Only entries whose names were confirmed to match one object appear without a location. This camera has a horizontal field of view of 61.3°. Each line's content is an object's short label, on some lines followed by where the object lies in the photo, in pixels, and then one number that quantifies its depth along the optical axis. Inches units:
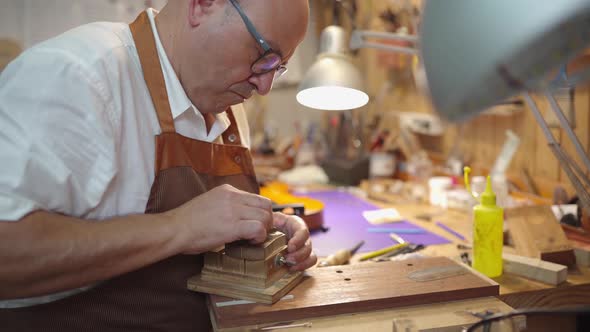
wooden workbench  52.5
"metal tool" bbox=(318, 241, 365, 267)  60.4
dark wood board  42.4
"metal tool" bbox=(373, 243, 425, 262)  62.2
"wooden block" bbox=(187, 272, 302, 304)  44.0
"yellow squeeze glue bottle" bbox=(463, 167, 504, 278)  55.3
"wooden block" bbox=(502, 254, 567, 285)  53.9
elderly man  38.6
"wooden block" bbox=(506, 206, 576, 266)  59.9
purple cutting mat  72.8
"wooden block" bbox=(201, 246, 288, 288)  45.5
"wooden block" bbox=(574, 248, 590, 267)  61.0
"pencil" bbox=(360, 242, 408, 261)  63.0
